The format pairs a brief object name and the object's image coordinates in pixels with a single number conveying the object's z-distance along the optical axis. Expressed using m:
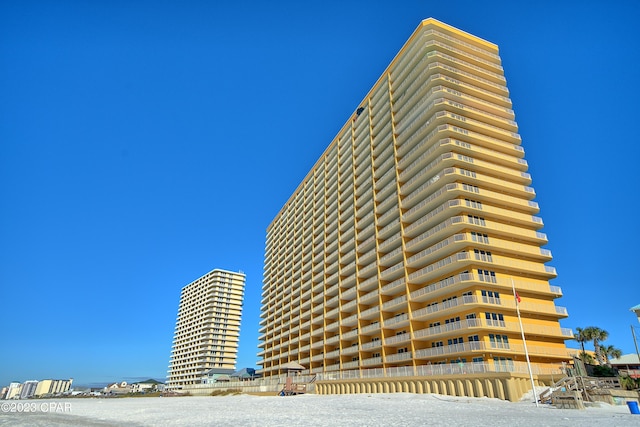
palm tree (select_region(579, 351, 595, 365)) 46.05
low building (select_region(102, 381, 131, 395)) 136.06
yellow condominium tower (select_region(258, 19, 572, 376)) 36.12
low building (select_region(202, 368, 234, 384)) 83.75
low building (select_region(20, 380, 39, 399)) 167.12
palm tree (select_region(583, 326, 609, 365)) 65.06
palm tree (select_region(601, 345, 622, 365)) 66.69
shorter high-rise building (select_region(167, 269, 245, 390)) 127.25
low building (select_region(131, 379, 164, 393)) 135.52
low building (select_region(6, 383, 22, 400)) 167.01
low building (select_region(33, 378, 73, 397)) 175.12
